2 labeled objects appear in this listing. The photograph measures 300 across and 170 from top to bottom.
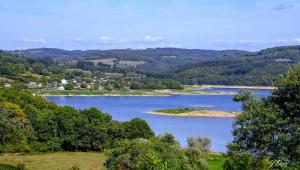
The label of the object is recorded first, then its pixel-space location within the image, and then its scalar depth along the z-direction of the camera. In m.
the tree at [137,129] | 55.97
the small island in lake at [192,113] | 104.13
